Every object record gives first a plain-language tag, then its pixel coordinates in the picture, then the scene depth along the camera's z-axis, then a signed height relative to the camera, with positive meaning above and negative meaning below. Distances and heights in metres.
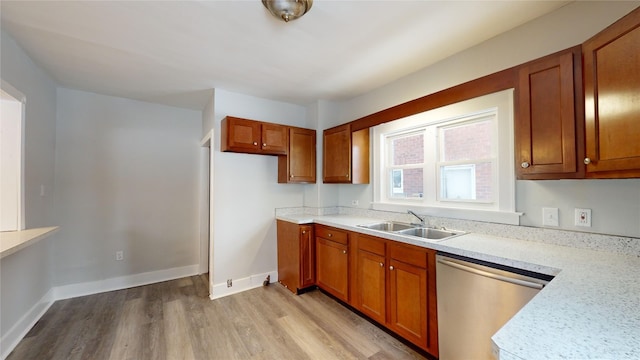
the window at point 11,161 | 2.09 +0.20
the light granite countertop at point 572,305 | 0.65 -0.43
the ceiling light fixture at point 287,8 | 1.56 +1.11
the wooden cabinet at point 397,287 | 1.83 -0.87
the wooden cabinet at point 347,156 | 3.06 +0.34
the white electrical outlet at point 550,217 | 1.72 -0.24
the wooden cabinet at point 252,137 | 2.88 +0.56
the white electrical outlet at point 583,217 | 1.59 -0.23
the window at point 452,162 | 2.03 +0.21
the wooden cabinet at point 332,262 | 2.61 -0.87
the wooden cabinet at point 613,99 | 1.13 +0.40
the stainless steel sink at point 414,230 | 2.30 -0.46
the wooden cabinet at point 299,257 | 2.98 -0.90
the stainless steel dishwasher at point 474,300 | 1.40 -0.72
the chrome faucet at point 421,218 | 2.53 -0.36
